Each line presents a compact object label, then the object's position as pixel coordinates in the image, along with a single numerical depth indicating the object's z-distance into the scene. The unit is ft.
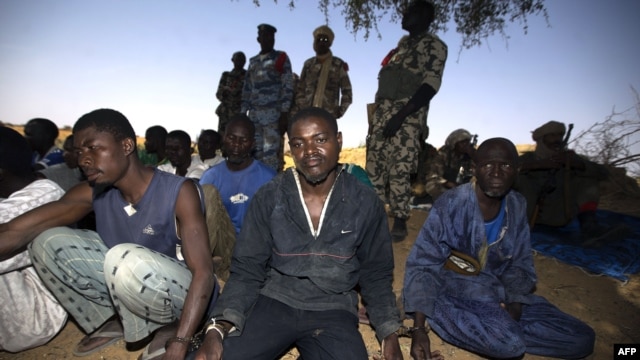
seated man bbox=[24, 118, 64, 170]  13.92
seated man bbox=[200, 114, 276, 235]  10.95
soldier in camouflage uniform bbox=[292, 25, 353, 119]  19.27
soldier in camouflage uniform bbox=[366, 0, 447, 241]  12.88
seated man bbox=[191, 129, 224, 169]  15.85
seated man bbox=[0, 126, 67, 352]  6.72
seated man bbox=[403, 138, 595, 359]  7.29
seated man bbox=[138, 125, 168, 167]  17.55
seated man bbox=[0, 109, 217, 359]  5.89
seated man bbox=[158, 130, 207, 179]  13.97
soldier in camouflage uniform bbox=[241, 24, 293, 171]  18.83
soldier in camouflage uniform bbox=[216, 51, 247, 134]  23.66
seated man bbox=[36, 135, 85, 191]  10.95
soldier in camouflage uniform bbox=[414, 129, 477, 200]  20.40
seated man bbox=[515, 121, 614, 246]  15.17
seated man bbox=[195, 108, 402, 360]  5.90
